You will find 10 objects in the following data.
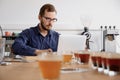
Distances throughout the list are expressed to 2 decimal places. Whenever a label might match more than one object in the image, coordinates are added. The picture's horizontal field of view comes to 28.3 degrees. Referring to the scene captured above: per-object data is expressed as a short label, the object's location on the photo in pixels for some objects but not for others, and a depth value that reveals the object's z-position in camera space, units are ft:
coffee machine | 12.04
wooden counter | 2.72
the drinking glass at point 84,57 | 4.64
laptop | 7.65
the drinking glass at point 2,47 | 4.65
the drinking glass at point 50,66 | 2.57
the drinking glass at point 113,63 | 3.03
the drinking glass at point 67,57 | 4.72
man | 8.52
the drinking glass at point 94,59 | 3.76
